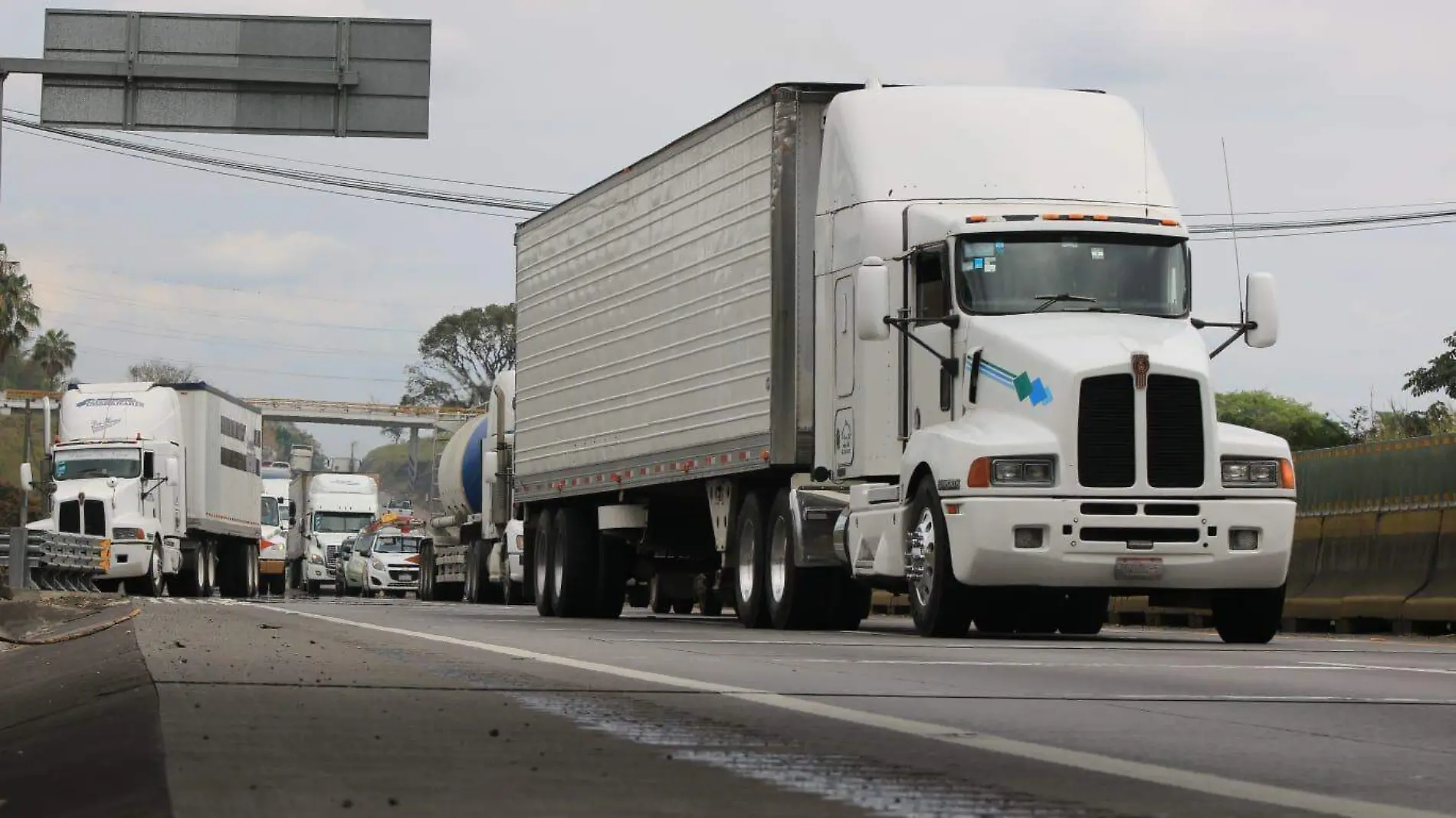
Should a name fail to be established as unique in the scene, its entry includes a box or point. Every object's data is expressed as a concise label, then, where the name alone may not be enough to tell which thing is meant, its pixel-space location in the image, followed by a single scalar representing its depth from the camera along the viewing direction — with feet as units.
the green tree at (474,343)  466.29
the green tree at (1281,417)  323.57
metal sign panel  88.63
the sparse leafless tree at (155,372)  554.46
